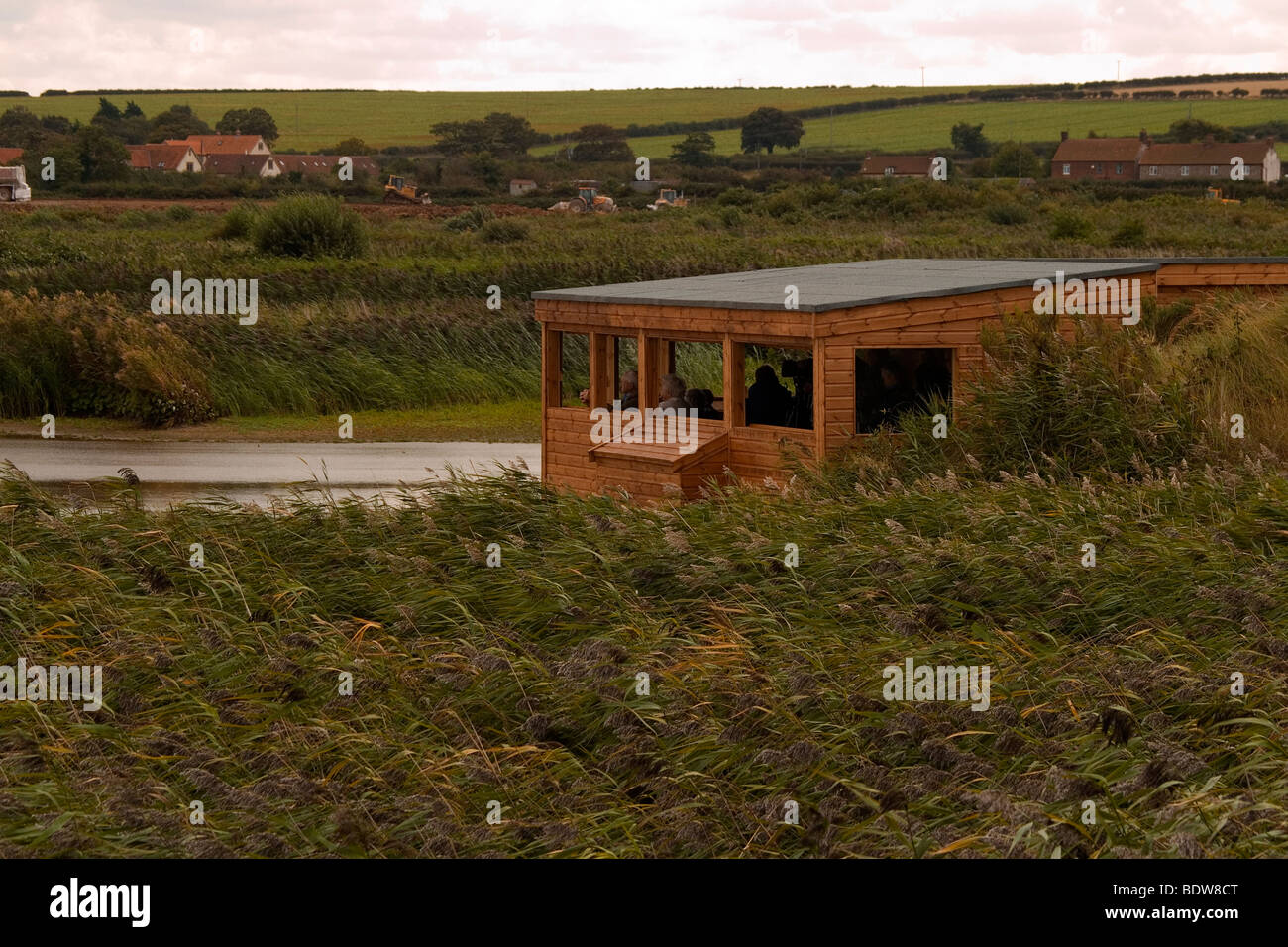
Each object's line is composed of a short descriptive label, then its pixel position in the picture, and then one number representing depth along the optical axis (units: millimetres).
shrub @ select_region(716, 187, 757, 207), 78562
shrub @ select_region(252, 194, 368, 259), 43906
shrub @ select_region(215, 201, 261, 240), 50656
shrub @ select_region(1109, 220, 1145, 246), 52406
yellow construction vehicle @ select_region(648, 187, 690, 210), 83006
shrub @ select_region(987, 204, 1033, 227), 65875
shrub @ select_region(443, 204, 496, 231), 64250
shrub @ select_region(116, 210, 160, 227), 63250
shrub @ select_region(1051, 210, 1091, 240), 55188
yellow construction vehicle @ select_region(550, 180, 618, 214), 80819
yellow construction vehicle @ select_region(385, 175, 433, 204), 87919
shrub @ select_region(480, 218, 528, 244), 55719
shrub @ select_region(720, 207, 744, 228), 66188
